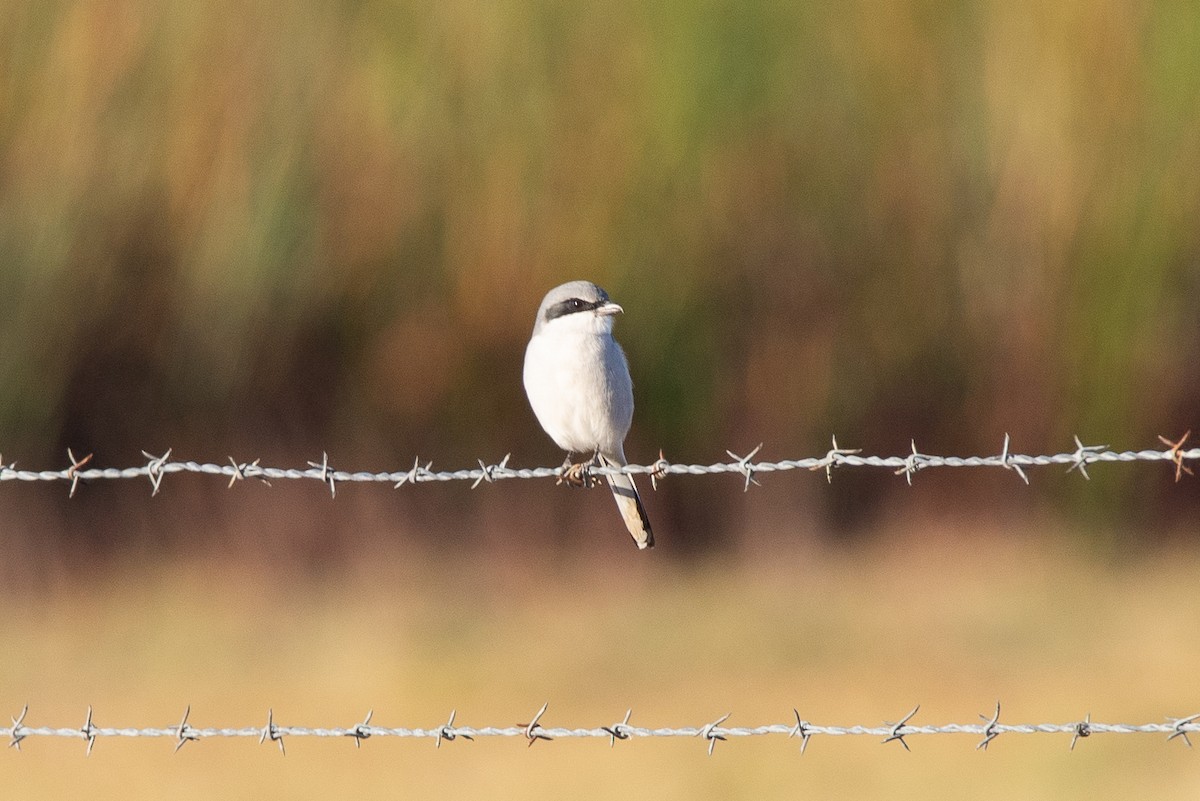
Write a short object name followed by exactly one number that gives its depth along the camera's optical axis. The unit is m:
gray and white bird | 9.09
